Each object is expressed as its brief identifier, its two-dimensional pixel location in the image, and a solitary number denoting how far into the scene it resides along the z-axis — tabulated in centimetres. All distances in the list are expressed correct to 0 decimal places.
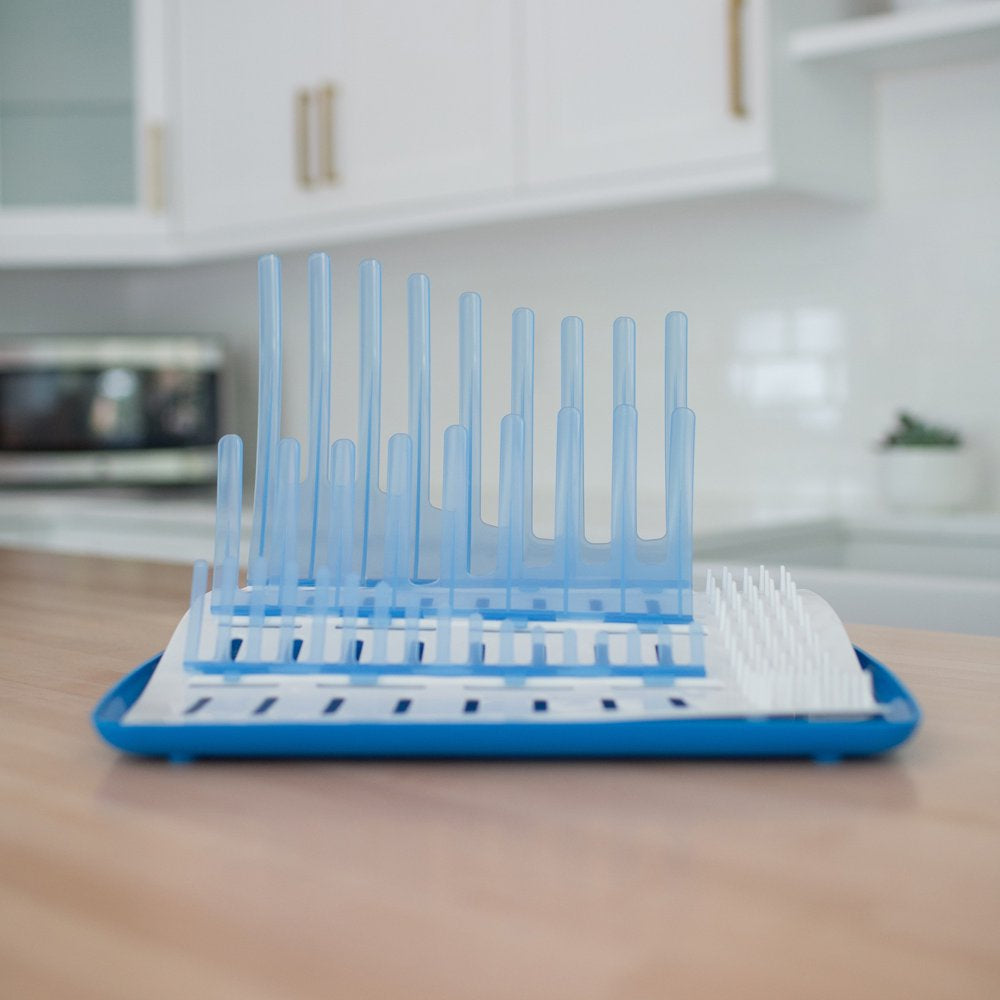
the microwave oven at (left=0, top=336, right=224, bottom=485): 265
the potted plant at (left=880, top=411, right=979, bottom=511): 194
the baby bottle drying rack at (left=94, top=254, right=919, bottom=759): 45
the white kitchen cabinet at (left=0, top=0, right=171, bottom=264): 269
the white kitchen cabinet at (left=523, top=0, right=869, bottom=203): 183
